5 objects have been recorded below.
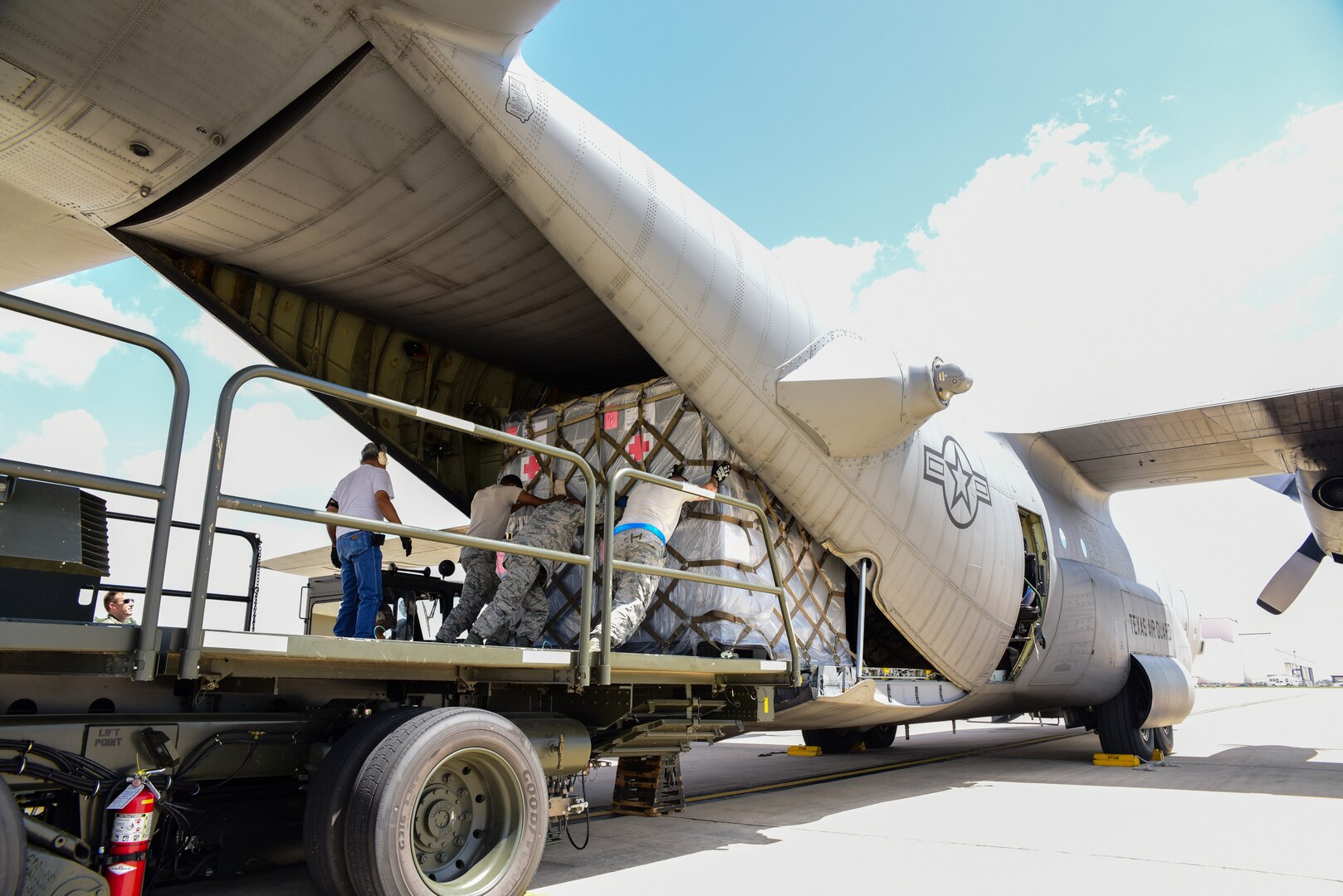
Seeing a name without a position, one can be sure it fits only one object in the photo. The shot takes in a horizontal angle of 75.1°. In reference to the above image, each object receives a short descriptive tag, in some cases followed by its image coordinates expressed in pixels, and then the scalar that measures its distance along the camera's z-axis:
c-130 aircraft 4.95
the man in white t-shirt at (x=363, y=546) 6.30
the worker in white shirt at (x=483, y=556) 7.49
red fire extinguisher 3.36
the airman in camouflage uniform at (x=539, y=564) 6.91
